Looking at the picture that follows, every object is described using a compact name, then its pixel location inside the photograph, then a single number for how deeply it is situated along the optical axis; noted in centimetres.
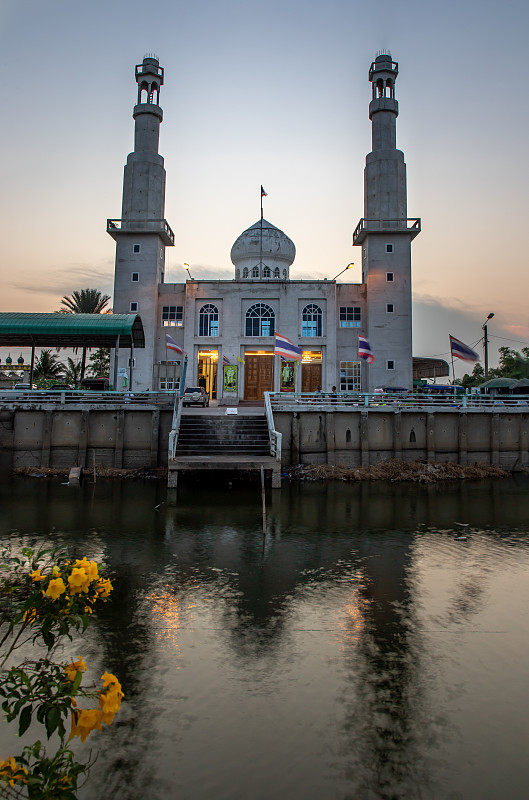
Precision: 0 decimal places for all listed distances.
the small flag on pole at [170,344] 3180
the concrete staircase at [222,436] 2306
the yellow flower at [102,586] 361
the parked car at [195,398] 3056
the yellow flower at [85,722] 289
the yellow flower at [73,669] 313
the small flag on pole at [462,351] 2831
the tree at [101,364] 5816
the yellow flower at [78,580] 327
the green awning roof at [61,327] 2942
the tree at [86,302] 5356
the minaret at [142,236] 3975
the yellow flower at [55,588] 322
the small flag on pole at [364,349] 3159
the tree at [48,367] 5348
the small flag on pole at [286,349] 2727
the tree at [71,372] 5356
